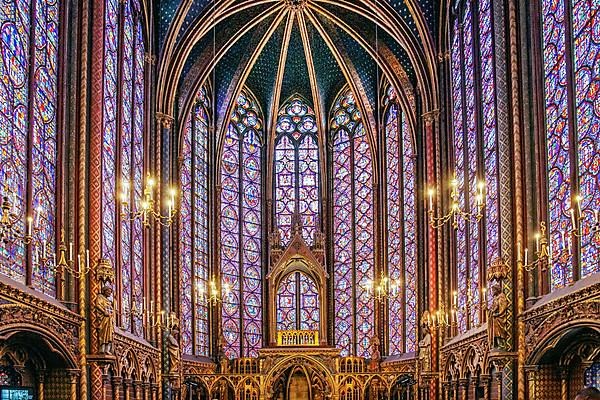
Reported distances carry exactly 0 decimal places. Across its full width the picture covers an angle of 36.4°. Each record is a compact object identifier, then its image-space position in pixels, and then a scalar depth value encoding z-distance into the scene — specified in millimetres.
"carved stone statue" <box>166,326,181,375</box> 33781
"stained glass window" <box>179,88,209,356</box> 39094
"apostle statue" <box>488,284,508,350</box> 22938
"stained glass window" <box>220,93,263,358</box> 43062
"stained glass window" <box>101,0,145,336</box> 26969
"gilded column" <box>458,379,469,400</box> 29609
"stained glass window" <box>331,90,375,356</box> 43094
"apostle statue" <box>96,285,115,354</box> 22859
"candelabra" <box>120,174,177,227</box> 19656
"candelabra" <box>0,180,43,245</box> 13890
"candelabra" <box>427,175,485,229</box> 18995
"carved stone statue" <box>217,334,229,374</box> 39322
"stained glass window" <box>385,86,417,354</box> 38522
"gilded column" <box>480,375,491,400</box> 26406
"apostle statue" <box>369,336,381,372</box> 39375
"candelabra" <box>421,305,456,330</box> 32491
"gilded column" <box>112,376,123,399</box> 26516
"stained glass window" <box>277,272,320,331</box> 43500
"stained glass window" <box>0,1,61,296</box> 19141
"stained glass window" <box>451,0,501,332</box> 26922
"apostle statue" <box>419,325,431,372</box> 34062
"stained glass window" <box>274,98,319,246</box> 45438
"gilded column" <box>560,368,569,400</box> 21078
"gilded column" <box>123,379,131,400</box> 28050
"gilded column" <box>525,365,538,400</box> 21766
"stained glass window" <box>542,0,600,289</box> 19359
